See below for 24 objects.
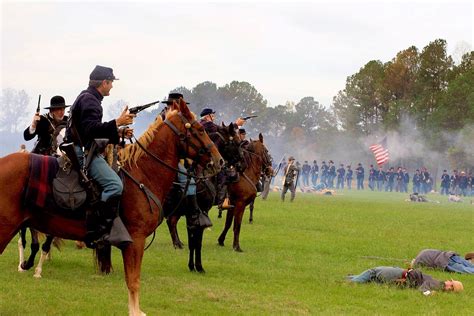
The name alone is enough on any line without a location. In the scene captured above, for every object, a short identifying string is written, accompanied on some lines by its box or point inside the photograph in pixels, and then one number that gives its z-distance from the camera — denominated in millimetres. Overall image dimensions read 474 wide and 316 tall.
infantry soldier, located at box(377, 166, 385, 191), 72750
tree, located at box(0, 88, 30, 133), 81438
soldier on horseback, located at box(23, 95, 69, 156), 12125
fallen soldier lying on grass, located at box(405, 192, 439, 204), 48875
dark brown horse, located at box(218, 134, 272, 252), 16603
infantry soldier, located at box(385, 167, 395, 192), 71812
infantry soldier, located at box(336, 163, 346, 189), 73312
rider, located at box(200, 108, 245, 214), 14180
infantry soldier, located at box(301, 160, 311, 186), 73562
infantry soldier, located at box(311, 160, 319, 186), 73275
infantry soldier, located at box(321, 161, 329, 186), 73250
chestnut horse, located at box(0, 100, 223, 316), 8328
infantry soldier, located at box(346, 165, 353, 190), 74875
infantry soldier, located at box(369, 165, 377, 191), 73250
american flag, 59281
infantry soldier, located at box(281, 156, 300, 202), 37781
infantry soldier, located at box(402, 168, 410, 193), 70562
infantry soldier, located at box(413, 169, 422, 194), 67688
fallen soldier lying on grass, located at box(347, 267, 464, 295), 11750
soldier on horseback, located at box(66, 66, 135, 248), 8578
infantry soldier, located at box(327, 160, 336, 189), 72500
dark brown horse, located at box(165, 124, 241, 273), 13062
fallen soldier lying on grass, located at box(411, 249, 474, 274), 14070
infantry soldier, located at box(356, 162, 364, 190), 73500
